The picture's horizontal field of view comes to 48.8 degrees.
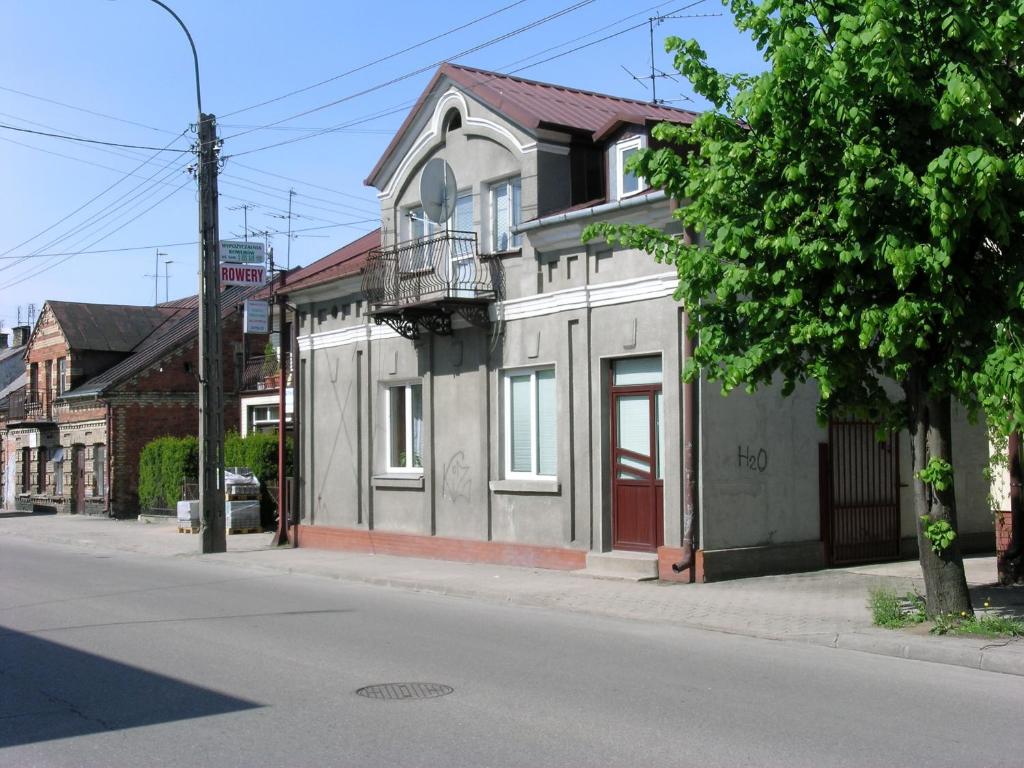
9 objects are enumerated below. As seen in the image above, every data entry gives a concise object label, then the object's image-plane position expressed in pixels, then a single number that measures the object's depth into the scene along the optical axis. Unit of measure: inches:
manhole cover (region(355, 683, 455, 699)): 315.1
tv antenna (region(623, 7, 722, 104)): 812.6
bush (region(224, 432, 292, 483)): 1112.8
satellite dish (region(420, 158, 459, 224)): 714.2
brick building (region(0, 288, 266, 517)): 1467.8
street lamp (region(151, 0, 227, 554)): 828.6
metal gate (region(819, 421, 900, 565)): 631.8
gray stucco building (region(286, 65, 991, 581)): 587.5
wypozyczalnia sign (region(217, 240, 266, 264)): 935.0
